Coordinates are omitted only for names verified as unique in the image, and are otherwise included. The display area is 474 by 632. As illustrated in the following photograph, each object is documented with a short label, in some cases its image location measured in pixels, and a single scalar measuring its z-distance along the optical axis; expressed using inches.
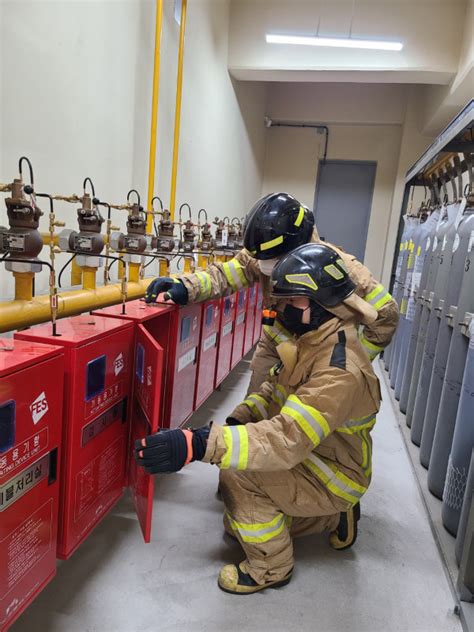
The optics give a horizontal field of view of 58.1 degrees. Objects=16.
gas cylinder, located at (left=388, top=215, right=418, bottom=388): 146.3
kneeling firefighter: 49.3
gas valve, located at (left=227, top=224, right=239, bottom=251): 137.6
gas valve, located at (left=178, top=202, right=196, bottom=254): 96.5
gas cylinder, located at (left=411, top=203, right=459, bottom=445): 94.1
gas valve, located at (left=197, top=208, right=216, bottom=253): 112.5
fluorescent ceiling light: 140.0
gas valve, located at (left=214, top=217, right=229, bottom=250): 119.1
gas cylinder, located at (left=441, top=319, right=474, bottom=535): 67.1
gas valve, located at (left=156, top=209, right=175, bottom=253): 84.4
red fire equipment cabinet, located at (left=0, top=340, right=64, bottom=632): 35.8
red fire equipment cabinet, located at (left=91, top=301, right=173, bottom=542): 47.0
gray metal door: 247.8
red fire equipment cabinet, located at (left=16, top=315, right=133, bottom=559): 44.0
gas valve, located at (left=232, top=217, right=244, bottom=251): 147.3
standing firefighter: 70.1
